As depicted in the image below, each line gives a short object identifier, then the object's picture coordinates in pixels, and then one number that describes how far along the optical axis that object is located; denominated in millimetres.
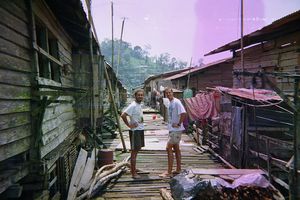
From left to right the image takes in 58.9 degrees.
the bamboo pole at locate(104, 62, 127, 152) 9830
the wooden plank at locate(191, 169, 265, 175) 5091
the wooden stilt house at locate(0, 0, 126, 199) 3514
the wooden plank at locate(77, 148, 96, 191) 5959
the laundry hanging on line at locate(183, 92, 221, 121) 9538
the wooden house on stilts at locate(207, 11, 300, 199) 4639
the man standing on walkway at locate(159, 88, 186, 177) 6727
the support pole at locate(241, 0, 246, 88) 10044
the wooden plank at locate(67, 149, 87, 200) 5411
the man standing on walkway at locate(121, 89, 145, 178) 6688
